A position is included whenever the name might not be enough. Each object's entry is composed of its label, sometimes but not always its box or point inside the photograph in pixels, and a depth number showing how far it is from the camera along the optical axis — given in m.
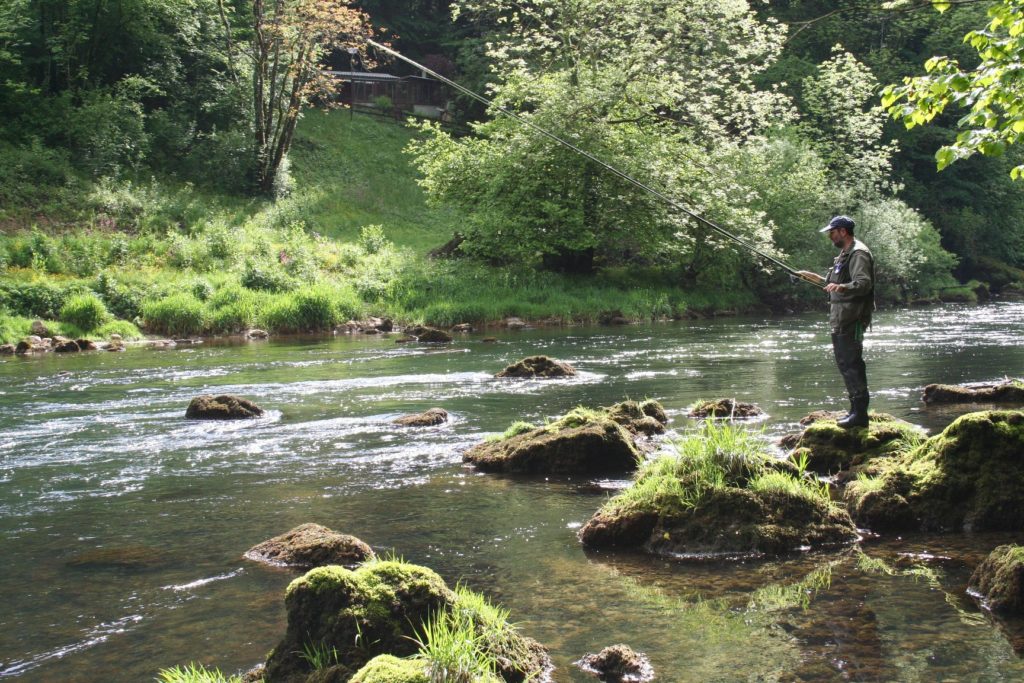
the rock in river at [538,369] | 17.69
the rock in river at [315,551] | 6.76
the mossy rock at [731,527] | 7.14
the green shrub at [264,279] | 29.84
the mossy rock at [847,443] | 9.20
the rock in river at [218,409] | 13.63
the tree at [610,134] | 32.88
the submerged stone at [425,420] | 12.89
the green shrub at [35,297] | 24.94
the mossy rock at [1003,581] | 5.64
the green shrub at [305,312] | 28.66
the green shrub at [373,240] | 36.03
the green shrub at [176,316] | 27.02
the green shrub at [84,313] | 25.50
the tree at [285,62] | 36.81
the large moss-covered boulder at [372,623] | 4.70
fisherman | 9.25
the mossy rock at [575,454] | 9.93
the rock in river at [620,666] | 4.91
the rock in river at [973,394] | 13.42
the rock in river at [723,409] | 12.55
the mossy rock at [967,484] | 7.52
